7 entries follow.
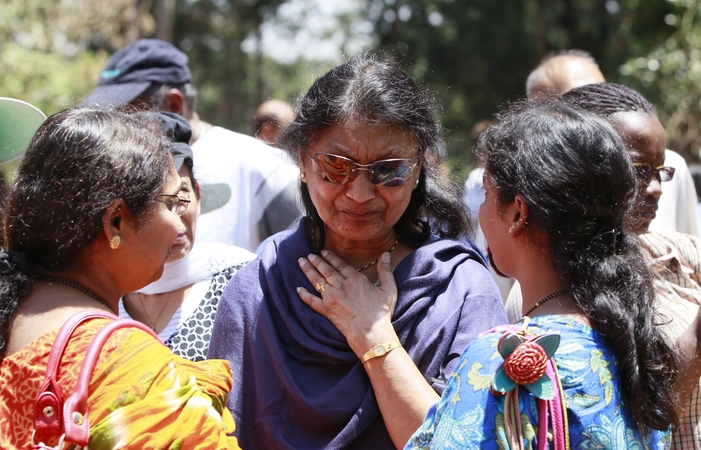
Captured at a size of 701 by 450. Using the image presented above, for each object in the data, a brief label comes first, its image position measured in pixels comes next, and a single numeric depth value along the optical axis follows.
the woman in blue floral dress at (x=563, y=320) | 1.63
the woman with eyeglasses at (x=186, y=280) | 2.79
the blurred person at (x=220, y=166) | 3.74
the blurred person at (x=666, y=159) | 3.65
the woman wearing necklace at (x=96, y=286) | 1.66
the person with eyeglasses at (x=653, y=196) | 2.53
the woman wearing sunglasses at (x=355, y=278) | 2.17
